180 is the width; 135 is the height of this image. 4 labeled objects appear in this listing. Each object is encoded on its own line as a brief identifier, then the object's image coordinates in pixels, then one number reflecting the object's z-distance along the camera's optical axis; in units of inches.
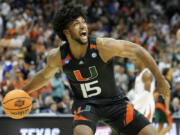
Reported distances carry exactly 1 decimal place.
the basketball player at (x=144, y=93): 272.4
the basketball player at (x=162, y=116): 326.3
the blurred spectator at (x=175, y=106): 400.5
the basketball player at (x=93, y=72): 167.8
